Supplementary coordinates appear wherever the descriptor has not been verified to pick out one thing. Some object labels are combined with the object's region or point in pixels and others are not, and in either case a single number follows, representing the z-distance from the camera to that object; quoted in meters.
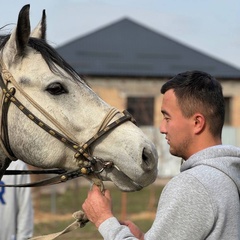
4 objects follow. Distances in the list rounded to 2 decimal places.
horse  3.30
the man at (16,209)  5.04
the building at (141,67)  28.12
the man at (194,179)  2.46
